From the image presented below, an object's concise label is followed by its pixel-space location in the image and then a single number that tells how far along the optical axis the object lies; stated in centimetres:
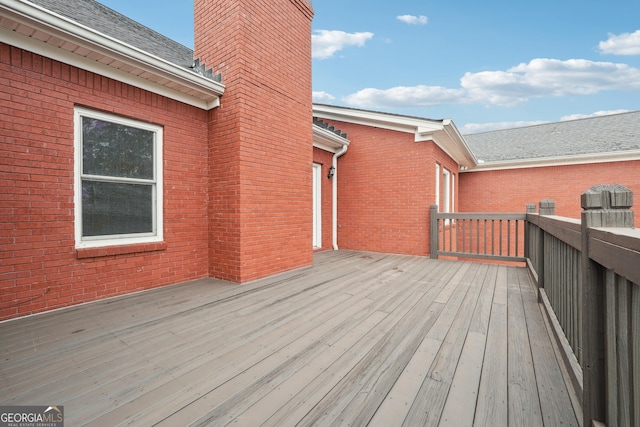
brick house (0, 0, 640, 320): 273
